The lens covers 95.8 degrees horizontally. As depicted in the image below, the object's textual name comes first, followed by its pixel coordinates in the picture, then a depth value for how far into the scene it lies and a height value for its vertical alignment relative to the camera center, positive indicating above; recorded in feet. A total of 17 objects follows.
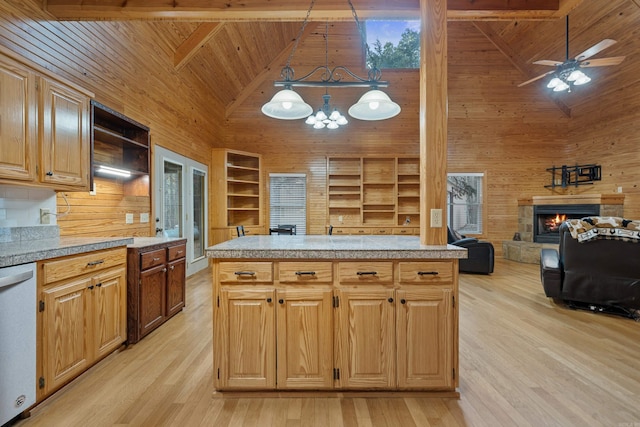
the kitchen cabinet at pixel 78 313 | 5.83 -2.29
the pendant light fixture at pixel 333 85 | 7.07 +2.79
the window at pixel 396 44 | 22.75 +13.44
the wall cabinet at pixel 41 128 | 6.07 +2.02
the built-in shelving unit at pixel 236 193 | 19.92 +1.49
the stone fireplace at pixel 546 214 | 18.80 -0.05
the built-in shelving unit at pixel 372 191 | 22.07 +1.73
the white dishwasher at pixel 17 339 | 5.07 -2.31
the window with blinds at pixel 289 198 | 22.48 +1.18
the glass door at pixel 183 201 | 13.57 +0.67
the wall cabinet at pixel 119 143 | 9.30 +2.49
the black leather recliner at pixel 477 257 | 17.35 -2.63
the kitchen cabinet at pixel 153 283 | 8.38 -2.27
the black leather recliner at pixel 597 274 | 10.27 -2.28
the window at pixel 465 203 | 23.29 +0.82
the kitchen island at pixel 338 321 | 6.10 -2.28
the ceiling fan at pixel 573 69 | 13.45 +7.20
